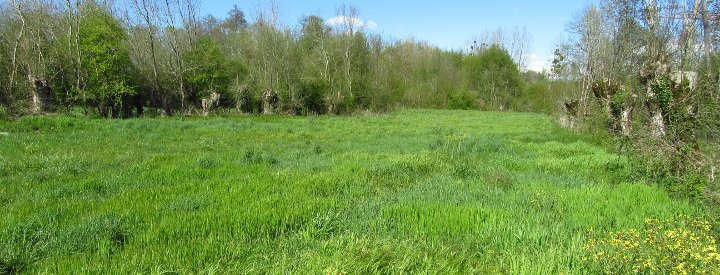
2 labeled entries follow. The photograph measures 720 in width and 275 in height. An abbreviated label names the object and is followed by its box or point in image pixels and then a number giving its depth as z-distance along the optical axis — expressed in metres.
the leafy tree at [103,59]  24.75
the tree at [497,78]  64.31
